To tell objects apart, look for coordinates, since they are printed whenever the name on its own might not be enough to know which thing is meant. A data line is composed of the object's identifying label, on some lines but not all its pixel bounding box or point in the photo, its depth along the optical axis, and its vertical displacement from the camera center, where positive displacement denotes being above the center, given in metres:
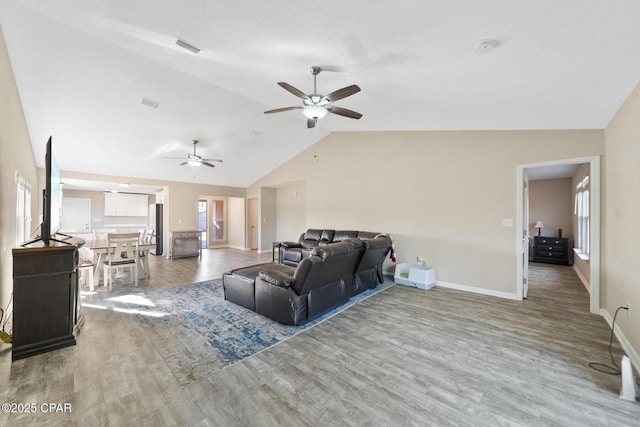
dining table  4.73 -0.84
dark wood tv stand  2.37 -0.81
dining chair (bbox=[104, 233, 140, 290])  4.66 -0.73
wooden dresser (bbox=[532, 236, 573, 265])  6.81 -0.95
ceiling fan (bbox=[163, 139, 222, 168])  5.74 +1.19
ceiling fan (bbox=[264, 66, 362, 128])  2.67 +1.27
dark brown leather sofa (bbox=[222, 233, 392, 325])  3.08 -0.92
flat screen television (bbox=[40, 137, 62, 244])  2.51 +0.14
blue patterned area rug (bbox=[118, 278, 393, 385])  2.40 -1.34
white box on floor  4.76 -1.16
